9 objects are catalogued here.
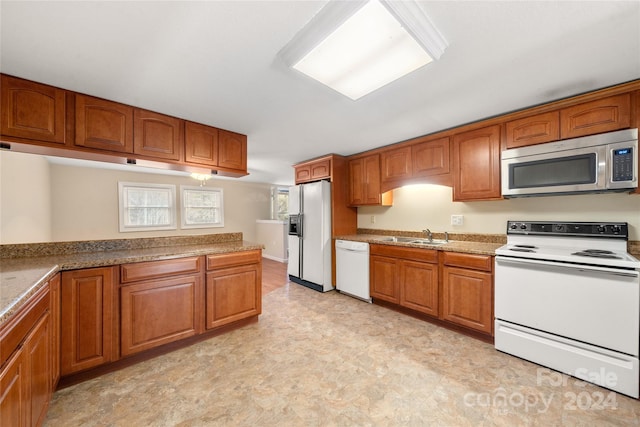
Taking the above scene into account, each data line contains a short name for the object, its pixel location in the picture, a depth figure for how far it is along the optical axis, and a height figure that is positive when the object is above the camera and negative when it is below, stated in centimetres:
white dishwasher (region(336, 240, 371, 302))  337 -78
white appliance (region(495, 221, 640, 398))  166 -67
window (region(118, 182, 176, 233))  534 +17
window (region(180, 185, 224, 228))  614 +17
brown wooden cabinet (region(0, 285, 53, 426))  93 -68
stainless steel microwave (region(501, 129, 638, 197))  184 +40
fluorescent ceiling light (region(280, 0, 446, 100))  114 +92
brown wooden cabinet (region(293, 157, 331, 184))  392 +73
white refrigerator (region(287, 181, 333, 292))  384 -33
